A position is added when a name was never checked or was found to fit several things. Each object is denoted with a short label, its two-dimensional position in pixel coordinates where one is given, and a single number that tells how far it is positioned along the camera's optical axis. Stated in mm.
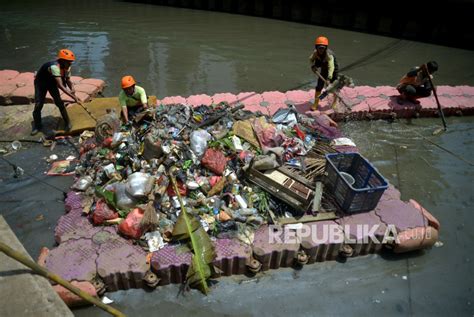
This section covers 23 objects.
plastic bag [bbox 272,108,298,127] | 6277
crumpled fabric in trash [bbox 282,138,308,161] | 5465
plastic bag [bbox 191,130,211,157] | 5121
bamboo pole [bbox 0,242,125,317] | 2599
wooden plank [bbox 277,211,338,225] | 4430
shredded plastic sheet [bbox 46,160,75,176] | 5543
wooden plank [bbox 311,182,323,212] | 4511
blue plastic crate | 4359
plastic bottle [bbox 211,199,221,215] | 4508
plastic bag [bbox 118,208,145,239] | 4102
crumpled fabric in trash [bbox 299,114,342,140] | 6299
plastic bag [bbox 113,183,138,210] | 4438
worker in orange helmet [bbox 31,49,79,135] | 5891
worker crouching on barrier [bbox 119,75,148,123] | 5852
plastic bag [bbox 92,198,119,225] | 4332
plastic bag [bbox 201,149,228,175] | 4945
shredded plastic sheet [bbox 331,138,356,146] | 6077
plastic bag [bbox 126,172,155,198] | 4379
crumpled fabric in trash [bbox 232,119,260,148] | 5577
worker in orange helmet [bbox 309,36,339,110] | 6512
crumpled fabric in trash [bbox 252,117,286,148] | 5551
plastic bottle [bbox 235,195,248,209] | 4566
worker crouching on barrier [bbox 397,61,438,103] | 7227
